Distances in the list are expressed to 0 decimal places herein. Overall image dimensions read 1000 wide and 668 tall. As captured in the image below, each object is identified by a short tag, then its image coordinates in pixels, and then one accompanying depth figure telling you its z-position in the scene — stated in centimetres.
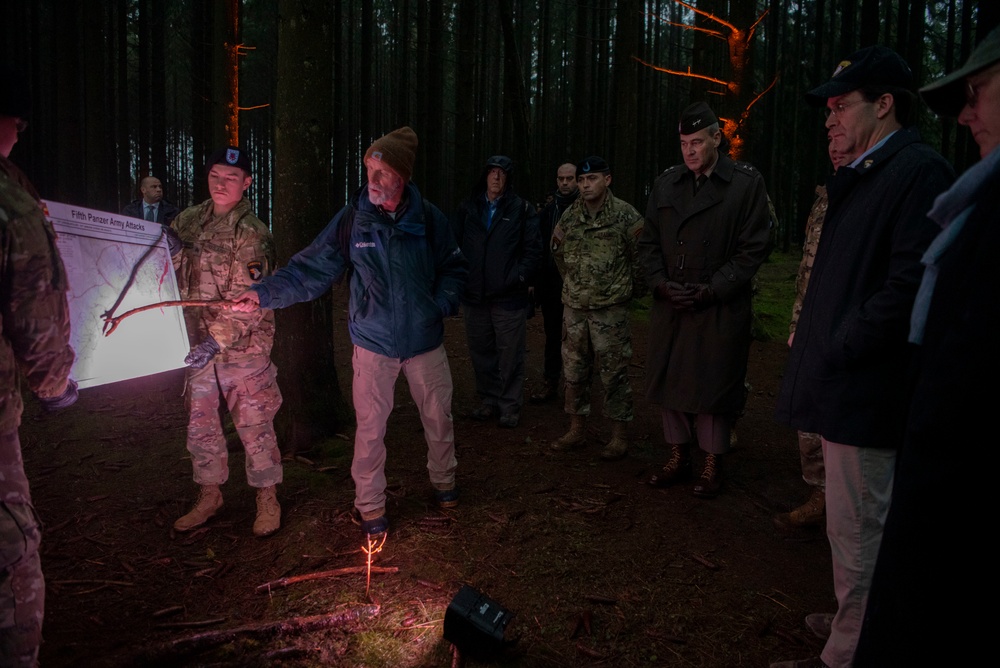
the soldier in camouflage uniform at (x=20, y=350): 227
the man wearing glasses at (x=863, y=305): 267
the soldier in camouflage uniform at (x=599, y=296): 589
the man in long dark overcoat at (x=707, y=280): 477
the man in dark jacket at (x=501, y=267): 690
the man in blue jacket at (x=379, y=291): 421
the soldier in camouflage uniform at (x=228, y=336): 429
